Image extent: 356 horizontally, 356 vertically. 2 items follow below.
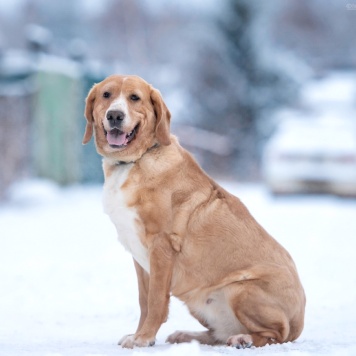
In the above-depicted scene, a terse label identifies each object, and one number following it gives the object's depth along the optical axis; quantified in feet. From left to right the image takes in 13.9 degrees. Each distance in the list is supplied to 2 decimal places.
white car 93.13
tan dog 27.59
